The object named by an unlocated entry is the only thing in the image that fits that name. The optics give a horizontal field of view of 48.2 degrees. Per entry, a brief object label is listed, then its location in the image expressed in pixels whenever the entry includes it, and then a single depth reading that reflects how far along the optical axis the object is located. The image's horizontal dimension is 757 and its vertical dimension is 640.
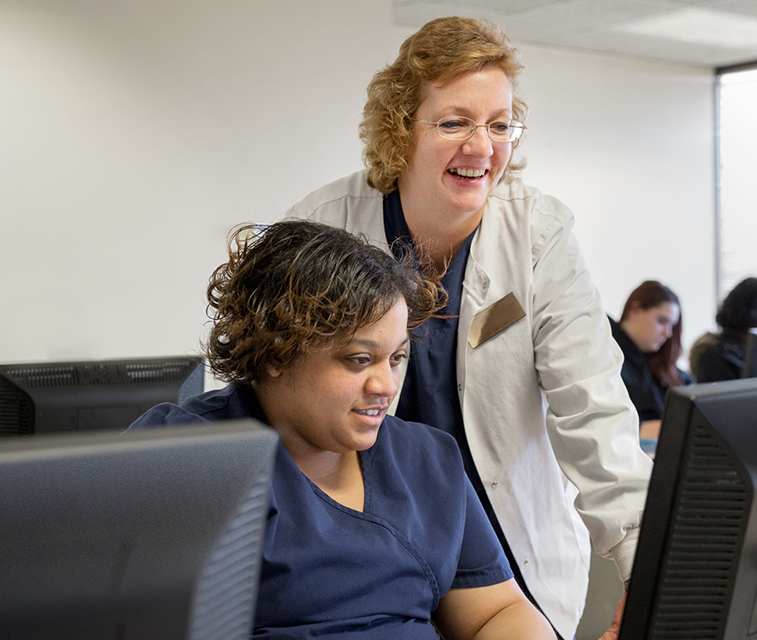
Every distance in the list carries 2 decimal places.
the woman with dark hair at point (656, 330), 3.77
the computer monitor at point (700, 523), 0.72
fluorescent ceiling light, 5.31
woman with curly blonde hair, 1.49
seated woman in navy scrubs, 1.07
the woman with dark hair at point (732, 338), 3.71
